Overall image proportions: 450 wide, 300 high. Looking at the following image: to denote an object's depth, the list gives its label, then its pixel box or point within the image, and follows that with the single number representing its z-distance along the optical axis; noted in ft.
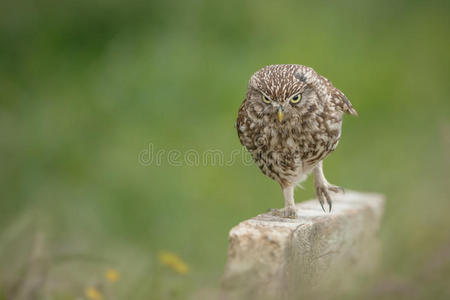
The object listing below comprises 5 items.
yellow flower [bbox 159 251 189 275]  22.61
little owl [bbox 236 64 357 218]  20.44
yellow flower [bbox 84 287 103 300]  21.54
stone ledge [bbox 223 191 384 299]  19.31
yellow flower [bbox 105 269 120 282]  23.33
